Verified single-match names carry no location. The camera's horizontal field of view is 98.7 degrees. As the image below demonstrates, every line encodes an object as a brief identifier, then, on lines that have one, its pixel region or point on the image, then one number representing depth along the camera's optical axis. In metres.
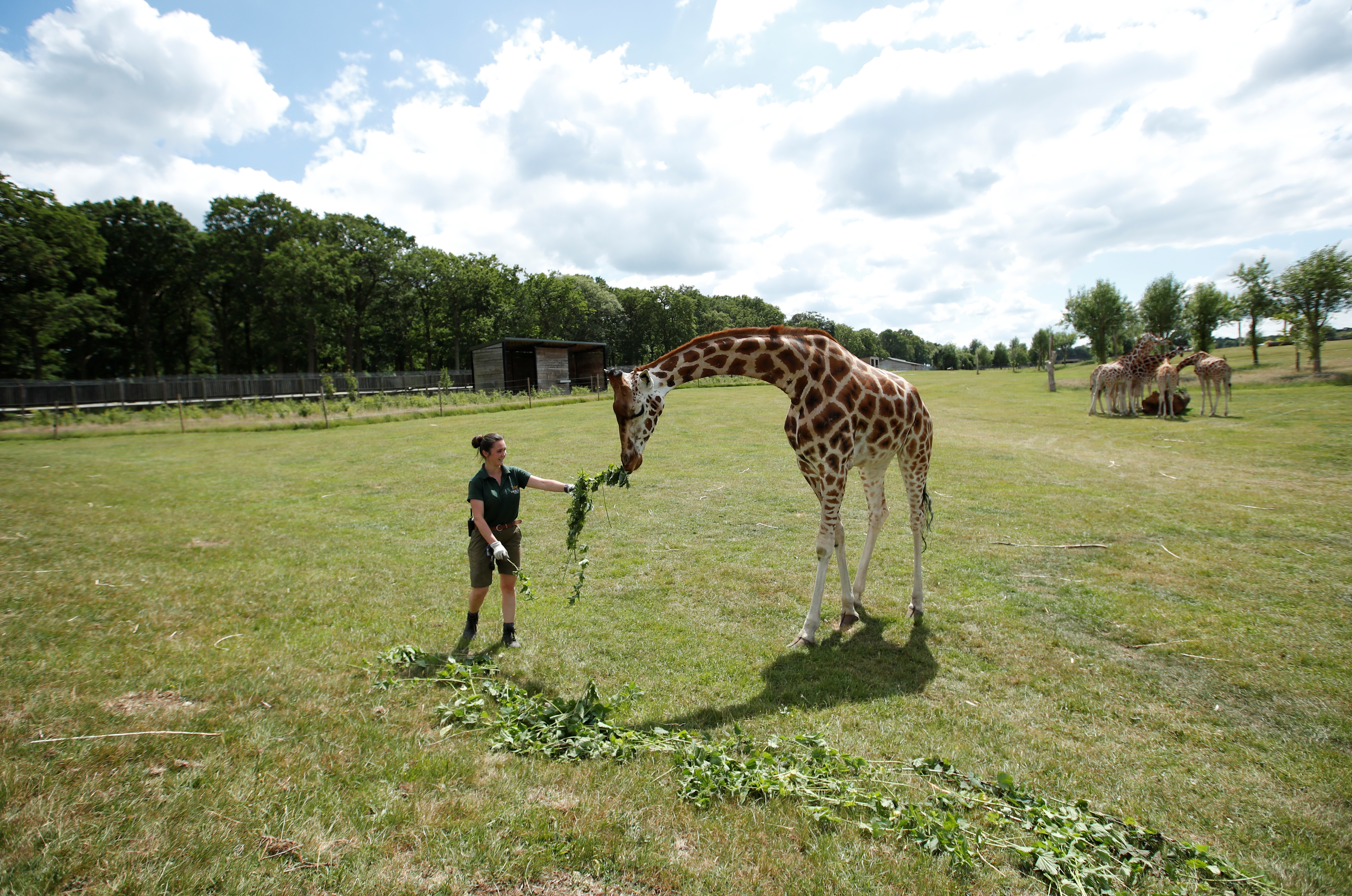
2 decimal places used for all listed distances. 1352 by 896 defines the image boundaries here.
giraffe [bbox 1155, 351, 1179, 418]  23.80
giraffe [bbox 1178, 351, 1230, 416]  23.72
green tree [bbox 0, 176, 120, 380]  37.75
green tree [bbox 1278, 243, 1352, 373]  33.56
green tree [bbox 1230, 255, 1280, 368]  37.09
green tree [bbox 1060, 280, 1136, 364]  56.47
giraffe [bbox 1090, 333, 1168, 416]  25.92
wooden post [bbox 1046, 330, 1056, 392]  42.84
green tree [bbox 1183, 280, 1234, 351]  45.47
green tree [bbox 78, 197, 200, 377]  49.53
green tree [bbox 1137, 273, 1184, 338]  50.34
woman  5.62
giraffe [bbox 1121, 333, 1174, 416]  25.86
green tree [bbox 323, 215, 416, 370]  57.84
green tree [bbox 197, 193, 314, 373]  53.44
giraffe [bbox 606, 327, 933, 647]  5.73
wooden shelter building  43.94
